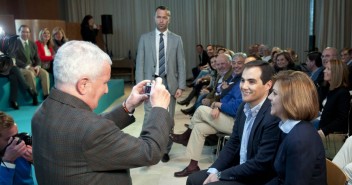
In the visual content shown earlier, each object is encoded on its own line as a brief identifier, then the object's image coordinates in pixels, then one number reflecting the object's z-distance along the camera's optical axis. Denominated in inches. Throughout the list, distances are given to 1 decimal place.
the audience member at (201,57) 325.1
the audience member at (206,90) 180.1
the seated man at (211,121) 127.0
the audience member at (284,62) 181.5
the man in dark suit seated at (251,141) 75.2
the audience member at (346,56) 194.1
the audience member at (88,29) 335.9
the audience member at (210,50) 286.4
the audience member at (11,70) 192.9
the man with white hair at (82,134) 39.7
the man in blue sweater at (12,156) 69.9
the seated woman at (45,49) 235.6
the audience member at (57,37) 245.8
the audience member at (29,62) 210.4
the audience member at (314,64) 164.3
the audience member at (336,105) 116.4
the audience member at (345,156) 85.7
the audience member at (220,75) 155.2
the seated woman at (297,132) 57.1
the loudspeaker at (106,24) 353.2
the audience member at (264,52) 263.2
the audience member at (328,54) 164.2
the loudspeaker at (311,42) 346.6
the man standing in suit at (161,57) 137.6
